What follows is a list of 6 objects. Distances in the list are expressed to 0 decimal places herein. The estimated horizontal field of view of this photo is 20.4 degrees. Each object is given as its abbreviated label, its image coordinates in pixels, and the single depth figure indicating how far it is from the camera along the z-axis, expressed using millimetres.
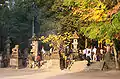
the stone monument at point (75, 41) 31219
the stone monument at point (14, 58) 32625
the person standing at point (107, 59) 26750
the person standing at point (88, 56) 28066
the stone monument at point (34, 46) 33688
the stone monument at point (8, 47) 38981
